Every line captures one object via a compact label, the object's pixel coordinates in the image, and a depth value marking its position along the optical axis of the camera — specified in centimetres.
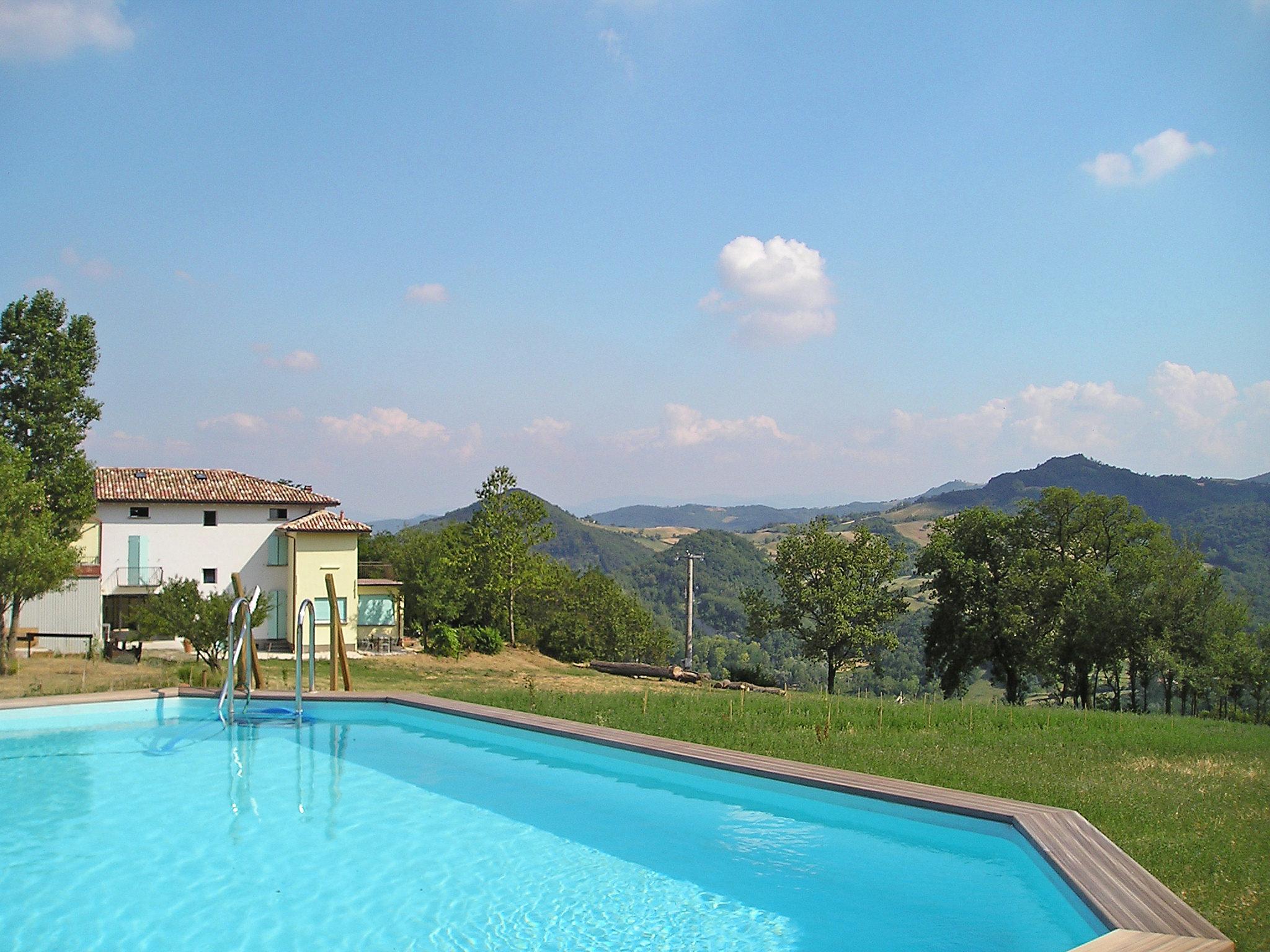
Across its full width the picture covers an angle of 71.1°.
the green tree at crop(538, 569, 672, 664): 3947
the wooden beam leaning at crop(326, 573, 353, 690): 1374
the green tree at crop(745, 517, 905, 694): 3167
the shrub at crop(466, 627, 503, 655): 2988
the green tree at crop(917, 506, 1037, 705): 2977
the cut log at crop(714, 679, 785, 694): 2525
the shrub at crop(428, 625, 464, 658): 2833
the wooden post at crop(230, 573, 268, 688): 1286
